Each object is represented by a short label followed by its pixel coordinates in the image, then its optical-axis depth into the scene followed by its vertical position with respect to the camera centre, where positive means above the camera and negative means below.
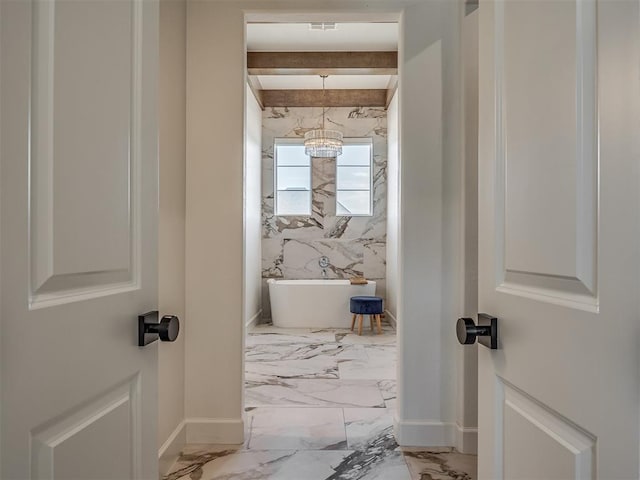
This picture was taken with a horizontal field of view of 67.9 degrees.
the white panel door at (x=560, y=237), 0.62 +0.01
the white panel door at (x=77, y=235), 0.64 +0.01
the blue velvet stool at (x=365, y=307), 5.86 -0.80
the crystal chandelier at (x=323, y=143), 5.97 +1.25
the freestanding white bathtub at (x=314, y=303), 6.30 -0.81
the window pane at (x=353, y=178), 7.24 +0.98
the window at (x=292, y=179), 7.26 +0.96
